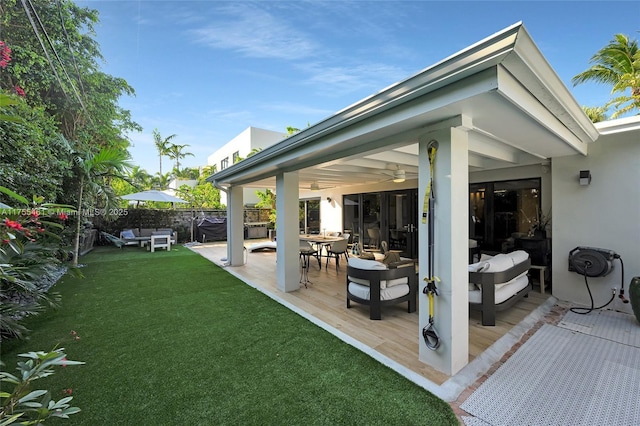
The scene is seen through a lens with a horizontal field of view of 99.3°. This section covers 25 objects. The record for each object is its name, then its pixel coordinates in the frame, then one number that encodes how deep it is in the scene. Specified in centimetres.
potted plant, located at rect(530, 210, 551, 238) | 559
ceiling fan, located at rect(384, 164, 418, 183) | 586
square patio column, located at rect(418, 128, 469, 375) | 260
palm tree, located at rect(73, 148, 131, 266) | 646
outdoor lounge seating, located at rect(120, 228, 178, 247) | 1158
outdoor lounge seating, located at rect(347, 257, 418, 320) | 404
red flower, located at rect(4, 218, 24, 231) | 138
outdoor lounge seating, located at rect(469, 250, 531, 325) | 378
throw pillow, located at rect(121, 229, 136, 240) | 1161
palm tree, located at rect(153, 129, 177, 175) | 2358
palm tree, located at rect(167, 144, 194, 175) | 2421
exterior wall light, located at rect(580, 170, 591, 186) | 443
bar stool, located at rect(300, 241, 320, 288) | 642
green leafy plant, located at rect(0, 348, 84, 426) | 115
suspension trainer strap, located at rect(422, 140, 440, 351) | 269
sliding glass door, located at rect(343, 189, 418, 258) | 887
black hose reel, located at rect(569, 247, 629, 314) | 414
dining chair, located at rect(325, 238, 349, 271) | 747
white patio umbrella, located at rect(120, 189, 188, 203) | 1159
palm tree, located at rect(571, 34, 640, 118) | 1017
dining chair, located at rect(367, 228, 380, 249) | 985
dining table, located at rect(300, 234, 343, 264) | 797
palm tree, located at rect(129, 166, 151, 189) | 1960
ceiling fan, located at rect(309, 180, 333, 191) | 827
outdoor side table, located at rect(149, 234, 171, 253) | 1110
